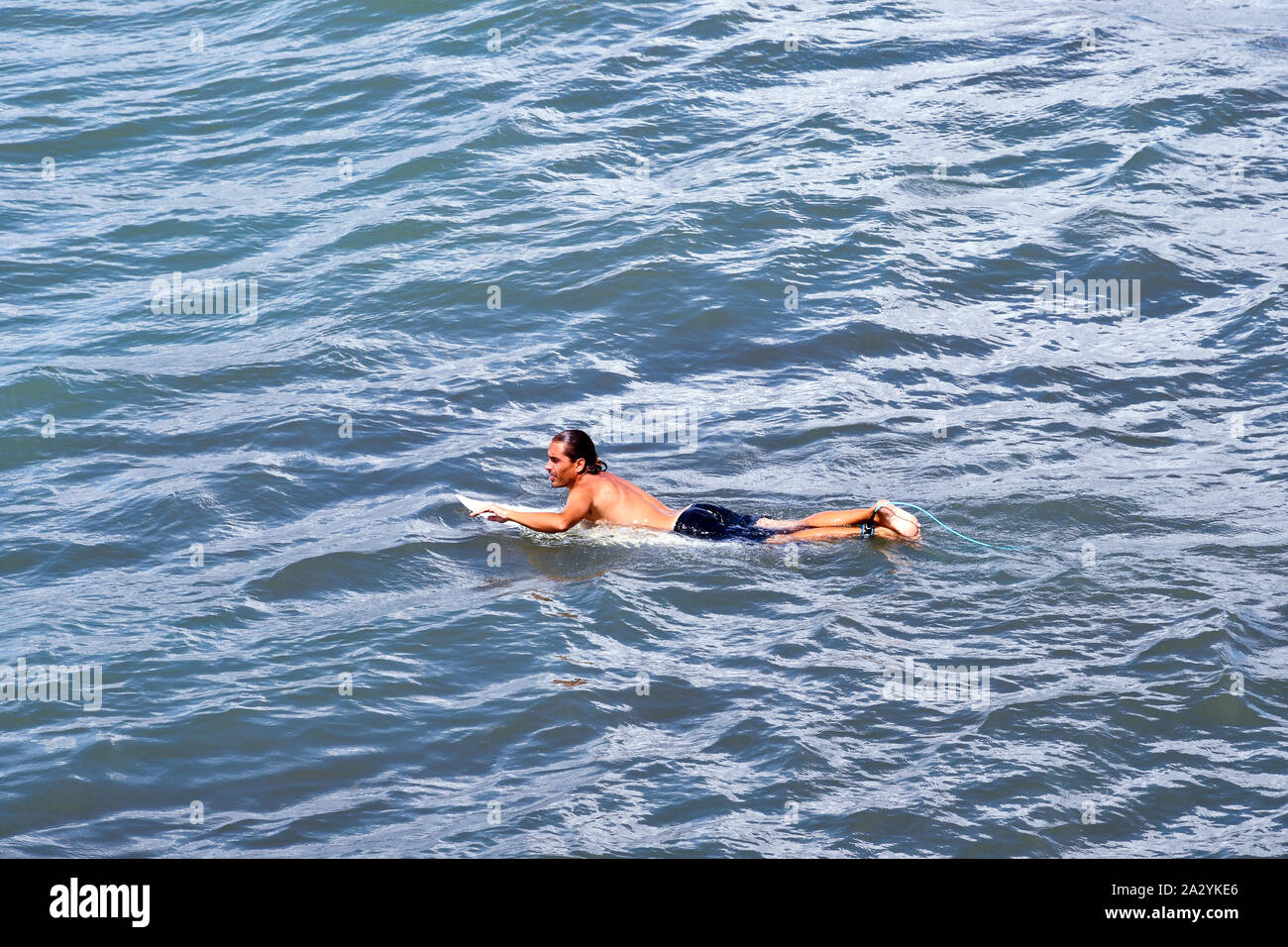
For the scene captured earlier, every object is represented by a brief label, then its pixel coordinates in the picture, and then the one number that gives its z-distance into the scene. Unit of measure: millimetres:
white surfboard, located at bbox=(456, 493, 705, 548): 18797
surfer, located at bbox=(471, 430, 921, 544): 18266
